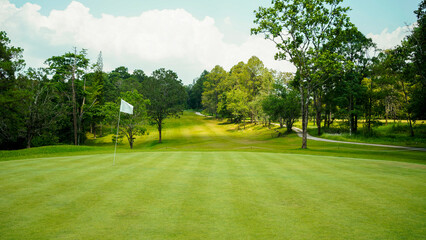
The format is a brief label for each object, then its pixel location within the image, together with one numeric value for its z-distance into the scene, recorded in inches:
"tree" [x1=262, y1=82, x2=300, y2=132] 1729.8
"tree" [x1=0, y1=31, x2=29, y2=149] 963.0
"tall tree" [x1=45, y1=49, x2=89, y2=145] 1475.3
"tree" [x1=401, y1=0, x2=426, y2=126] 902.4
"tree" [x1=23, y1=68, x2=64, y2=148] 1291.8
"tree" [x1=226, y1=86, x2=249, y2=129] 2185.0
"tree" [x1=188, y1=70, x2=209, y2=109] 4753.9
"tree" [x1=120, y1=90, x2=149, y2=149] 1373.0
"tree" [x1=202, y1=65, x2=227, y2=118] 3050.0
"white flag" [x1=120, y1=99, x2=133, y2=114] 429.3
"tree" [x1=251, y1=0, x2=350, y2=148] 918.4
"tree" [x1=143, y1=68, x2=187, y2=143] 1624.0
